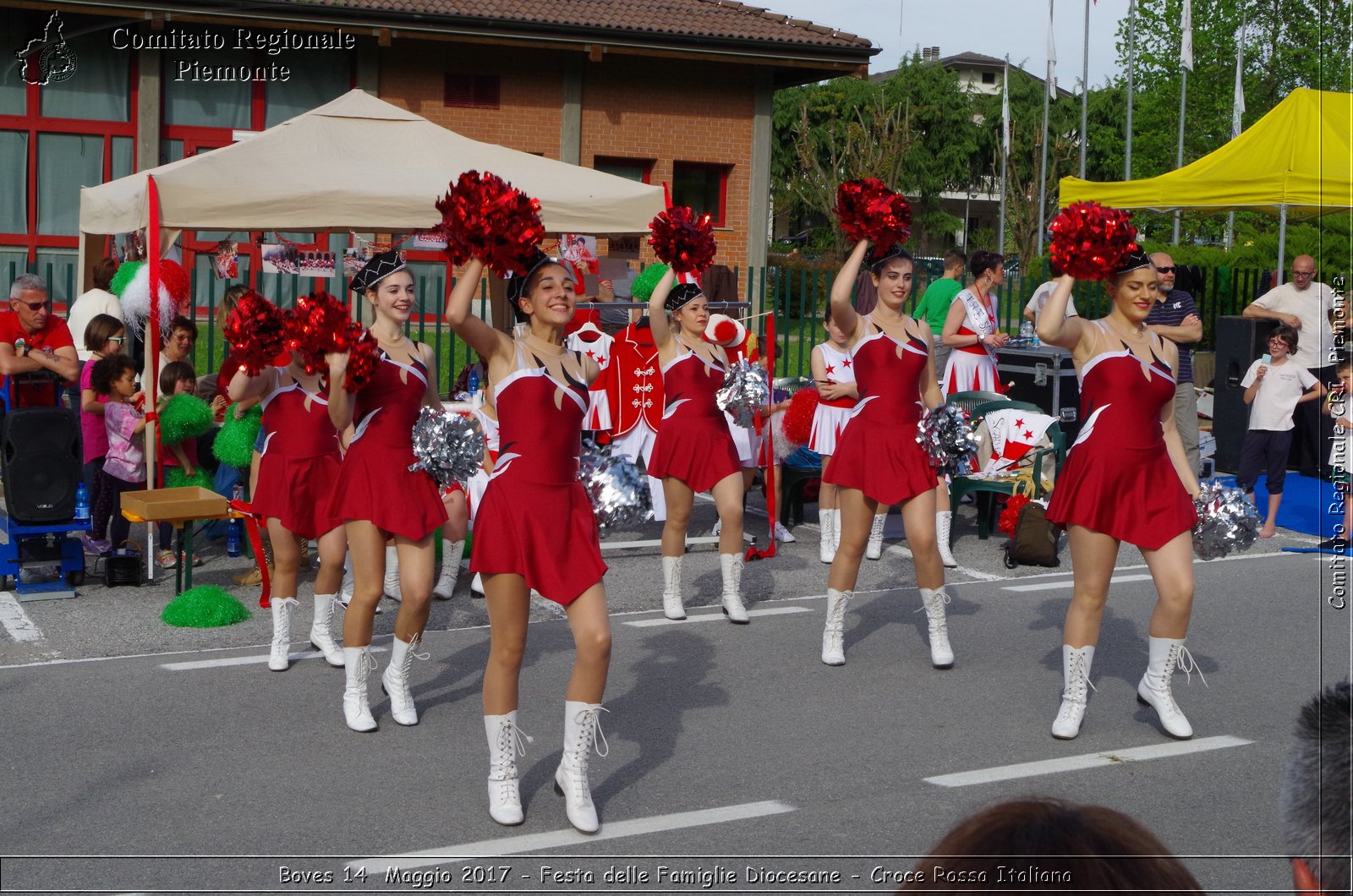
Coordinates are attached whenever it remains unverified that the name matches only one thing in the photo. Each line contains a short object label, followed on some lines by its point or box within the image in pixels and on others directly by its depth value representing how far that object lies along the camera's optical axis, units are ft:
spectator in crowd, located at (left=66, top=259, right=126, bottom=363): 37.19
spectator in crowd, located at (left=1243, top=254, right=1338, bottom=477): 42.04
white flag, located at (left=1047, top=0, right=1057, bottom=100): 123.65
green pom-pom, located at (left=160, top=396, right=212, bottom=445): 31.60
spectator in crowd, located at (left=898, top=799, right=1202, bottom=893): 4.71
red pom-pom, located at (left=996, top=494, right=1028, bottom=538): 34.73
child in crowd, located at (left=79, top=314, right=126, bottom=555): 31.71
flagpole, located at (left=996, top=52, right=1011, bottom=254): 140.46
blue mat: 37.78
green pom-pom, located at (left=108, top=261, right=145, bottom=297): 38.11
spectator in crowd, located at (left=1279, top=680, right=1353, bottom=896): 6.08
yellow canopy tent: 46.55
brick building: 67.00
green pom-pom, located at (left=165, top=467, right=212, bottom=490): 32.09
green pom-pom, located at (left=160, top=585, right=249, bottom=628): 26.66
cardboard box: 27.66
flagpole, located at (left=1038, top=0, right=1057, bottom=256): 129.08
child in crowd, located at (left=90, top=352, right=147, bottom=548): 31.22
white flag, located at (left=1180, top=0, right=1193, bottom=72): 101.91
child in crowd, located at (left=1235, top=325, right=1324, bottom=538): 38.22
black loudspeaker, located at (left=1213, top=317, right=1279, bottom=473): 45.83
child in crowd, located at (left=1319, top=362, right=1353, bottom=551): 34.04
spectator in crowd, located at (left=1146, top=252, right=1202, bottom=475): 40.14
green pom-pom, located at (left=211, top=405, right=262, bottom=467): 29.99
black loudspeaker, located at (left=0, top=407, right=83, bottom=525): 28.12
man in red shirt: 31.09
